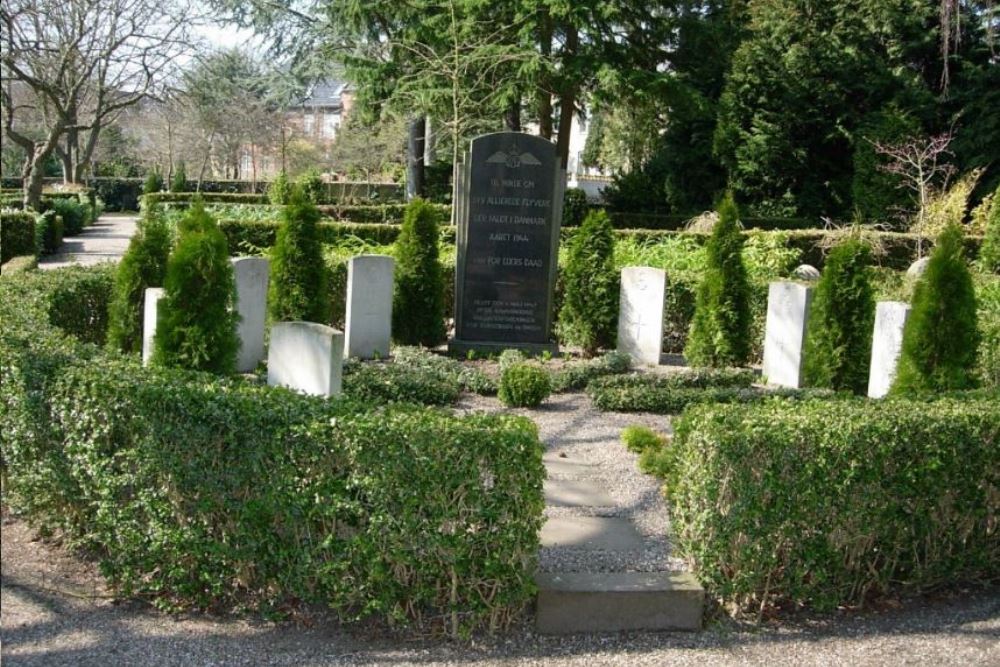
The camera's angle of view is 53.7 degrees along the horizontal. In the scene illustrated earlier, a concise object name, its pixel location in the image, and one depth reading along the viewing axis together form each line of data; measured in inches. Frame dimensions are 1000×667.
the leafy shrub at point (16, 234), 761.6
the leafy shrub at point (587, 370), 402.3
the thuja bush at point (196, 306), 300.5
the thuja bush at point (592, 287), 471.2
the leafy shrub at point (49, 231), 913.1
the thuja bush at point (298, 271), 438.9
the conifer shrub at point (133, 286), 370.0
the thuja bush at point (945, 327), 304.8
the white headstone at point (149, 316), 339.3
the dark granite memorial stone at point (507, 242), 466.6
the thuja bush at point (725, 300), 437.7
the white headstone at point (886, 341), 379.6
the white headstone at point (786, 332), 419.8
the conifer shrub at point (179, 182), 1635.1
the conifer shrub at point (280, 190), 1224.5
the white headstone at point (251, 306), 411.5
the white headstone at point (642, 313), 456.4
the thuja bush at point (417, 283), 475.8
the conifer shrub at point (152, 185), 1561.3
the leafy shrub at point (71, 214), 1163.3
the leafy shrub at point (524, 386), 366.0
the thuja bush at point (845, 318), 394.6
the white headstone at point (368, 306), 442.6
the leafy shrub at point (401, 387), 356.5
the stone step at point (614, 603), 183.3
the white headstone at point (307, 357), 270.7
